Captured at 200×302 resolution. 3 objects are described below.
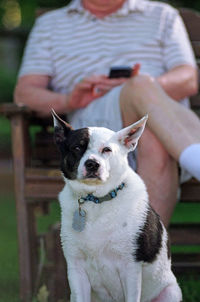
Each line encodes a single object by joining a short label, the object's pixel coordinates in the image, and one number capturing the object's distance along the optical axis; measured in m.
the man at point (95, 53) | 6.74
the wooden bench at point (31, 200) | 6.47
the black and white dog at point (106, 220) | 4.50
